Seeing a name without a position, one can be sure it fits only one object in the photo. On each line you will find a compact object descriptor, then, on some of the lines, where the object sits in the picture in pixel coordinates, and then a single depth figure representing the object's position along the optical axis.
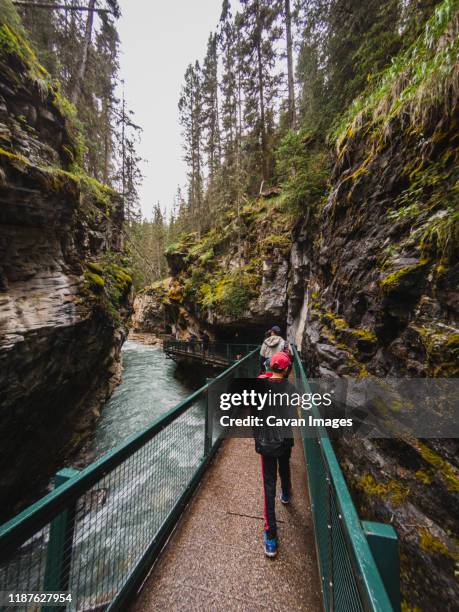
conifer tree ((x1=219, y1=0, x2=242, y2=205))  19.88
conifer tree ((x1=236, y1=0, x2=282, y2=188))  17.30
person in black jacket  2.31
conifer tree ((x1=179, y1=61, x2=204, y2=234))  25.42
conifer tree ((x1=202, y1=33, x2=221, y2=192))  23.92
